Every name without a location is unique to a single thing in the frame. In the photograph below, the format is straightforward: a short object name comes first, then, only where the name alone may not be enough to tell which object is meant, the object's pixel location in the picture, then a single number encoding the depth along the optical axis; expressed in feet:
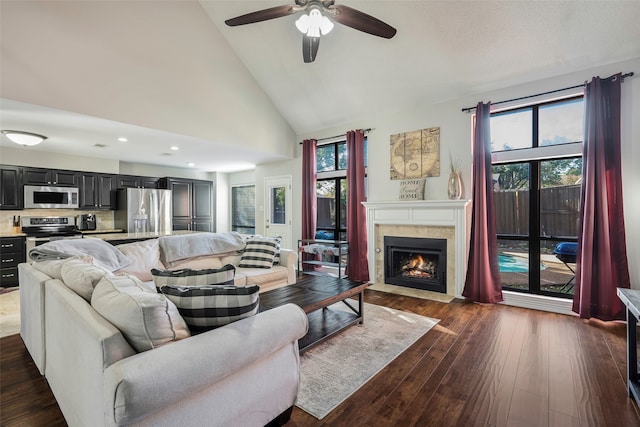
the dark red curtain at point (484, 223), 12.56
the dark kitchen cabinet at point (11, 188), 15.78
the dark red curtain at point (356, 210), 16.52
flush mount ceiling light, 12.69
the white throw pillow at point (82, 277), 5.32
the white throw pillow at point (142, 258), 10.54
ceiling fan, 8.21
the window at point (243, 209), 26.16
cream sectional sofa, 3.44
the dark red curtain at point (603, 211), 10.26
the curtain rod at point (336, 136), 16.50
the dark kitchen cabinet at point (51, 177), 16.58
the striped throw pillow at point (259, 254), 12.64
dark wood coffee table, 8.26
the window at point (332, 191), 18.42
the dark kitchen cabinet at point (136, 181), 20.36
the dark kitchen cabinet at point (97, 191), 18.58
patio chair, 11.57
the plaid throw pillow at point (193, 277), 5.89
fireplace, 14.15
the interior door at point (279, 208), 20.66
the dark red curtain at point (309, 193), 18.81
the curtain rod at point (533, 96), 10.23
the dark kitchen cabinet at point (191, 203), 22.94
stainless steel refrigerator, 19.62
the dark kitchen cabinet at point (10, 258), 15.02
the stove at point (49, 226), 16.60
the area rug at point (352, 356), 6.40
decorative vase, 13.41
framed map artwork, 14.37
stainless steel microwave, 16.51
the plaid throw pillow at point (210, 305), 4.77
